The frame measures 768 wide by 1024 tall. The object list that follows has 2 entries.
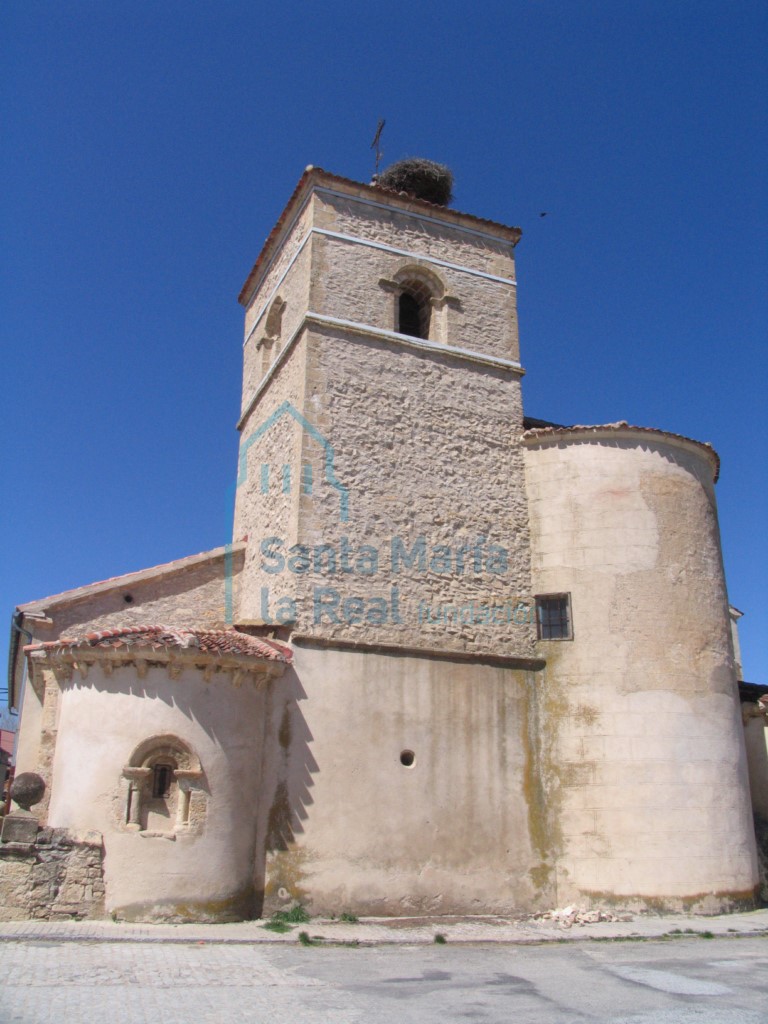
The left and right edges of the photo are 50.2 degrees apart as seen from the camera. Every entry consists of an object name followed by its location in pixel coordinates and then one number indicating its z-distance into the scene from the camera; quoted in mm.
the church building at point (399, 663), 10852
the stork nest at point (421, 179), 19250
